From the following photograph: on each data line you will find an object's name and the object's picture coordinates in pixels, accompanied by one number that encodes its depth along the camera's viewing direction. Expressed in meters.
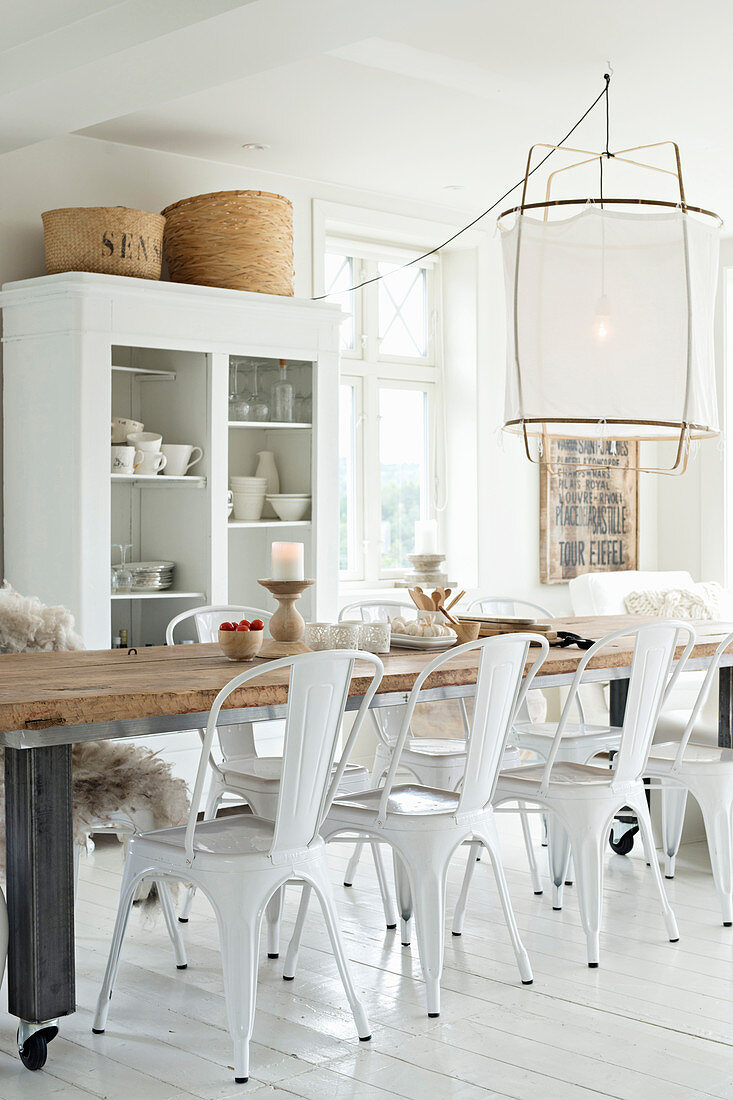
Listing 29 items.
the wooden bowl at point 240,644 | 3.11
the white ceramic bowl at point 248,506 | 4.79
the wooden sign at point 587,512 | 6.49
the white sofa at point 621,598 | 5.47
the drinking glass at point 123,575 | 4.41
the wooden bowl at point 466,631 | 3.63
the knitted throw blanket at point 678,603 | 6.00
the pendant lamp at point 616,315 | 3.19
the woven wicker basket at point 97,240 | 4.33
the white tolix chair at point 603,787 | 3.09
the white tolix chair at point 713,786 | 3.45
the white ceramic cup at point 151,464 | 4.49
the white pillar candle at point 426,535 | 5.79
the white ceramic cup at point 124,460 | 4.40
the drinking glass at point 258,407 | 4.79
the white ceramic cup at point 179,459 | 4.60
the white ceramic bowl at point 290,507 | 4.90
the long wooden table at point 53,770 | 2.40
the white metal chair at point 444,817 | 2.77
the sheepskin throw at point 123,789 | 3.10
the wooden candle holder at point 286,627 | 3.19
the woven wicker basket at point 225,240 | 4.64
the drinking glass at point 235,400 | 4.70
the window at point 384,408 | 5.93
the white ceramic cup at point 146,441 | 4.48
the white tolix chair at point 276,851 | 2.42
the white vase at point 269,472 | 4.87
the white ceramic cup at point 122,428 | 4.43
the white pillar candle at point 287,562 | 3.16
